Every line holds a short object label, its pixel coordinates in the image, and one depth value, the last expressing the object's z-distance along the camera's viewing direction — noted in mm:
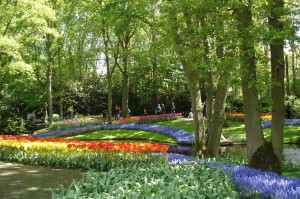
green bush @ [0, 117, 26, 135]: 27547
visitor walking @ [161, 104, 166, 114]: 37338
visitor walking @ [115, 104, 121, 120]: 35375
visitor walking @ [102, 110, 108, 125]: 30969
